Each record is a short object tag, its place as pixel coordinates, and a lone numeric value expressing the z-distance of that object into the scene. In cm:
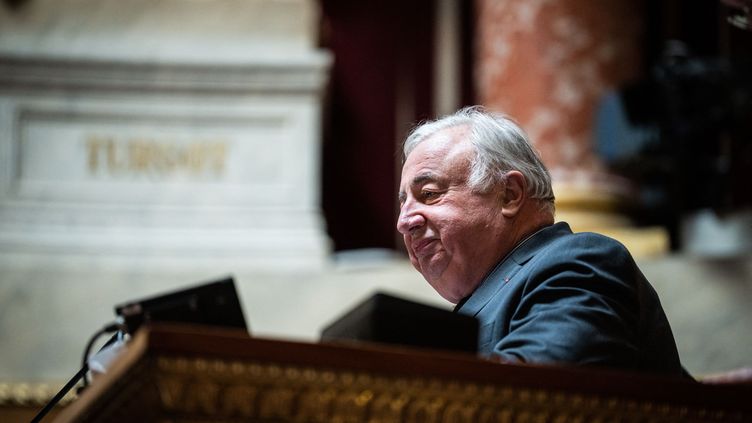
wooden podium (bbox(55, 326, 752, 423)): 576
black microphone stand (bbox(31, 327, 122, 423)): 785
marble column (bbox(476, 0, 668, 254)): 1033
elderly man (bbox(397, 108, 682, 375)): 736
